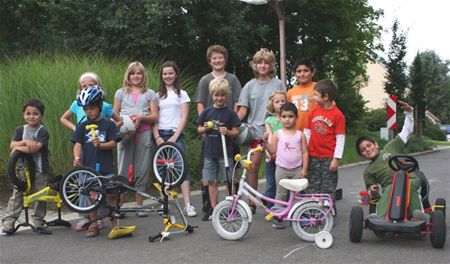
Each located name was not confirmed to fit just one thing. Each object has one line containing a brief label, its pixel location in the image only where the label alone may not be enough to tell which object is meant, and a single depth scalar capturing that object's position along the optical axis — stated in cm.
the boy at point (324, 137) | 570
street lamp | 1188
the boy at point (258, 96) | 640
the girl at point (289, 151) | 566
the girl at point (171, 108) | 659
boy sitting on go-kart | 554
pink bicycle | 518
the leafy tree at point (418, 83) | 2748
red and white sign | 1705
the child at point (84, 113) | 599
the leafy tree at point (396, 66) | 2544
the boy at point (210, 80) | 657
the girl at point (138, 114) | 647
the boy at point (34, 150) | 570
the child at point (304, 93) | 615
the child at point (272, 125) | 609
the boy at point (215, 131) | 600
